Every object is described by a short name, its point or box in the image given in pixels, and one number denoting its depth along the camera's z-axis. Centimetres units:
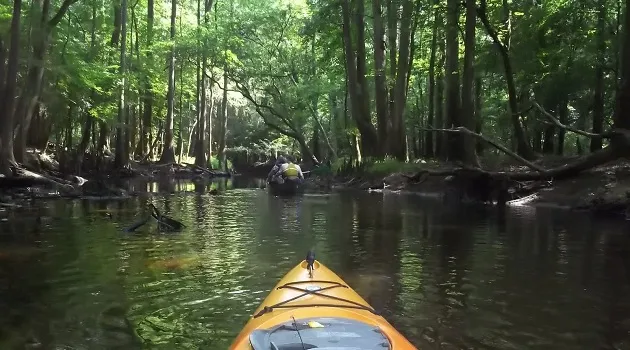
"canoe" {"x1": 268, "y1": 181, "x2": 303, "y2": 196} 2123
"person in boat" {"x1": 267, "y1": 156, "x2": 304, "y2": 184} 2156
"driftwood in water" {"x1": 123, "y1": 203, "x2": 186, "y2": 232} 1102
